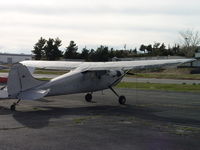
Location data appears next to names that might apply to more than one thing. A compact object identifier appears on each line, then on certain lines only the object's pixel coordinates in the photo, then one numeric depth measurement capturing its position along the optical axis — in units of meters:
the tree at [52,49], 83.56
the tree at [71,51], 84.04
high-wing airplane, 14.12
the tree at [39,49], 84.94
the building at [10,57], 115.62
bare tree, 86.53
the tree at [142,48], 118.99
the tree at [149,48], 104.27
